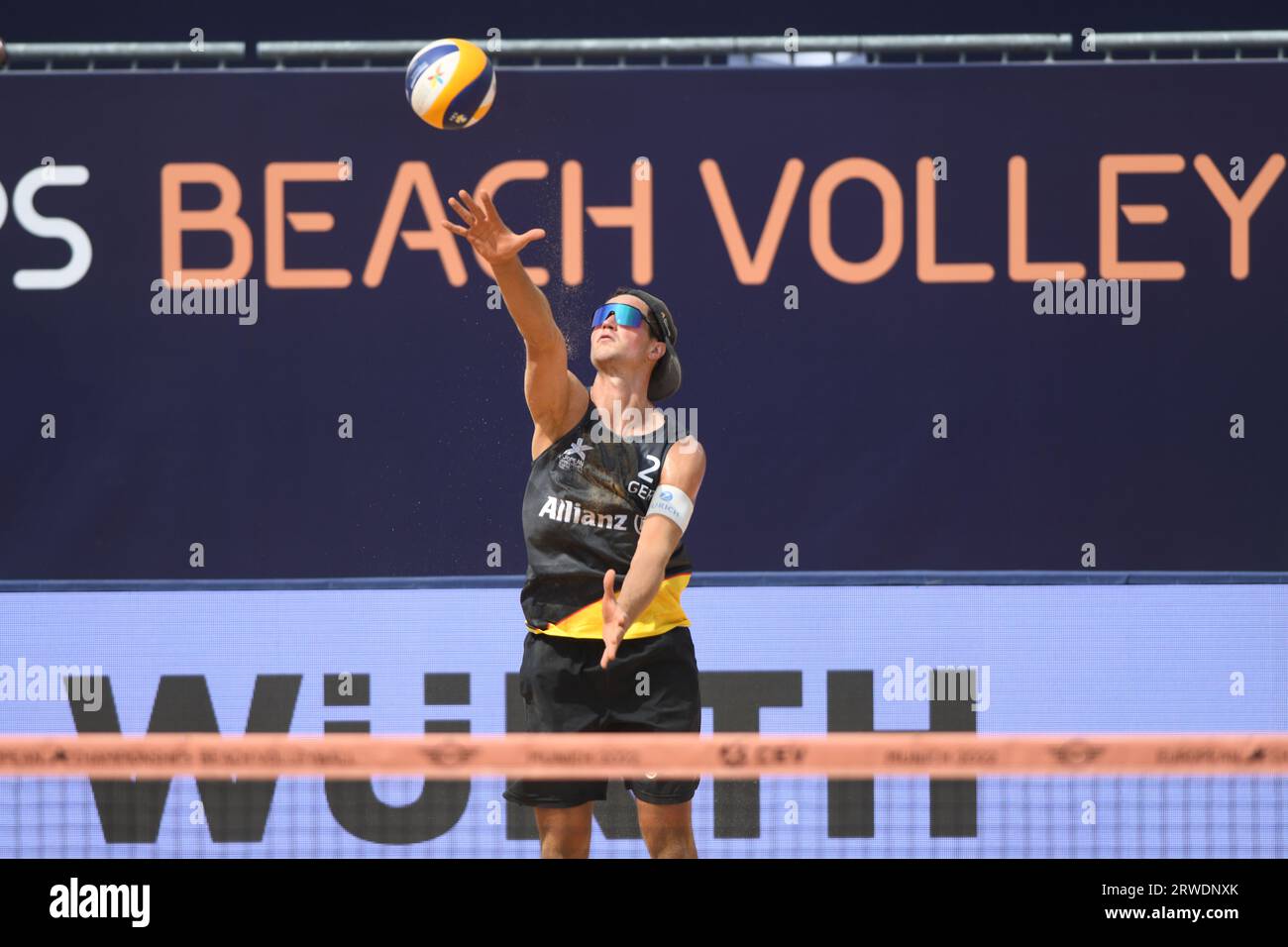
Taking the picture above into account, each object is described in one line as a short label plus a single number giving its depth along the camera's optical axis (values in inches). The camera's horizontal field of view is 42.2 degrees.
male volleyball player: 202.7
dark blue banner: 274.8
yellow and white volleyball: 235.6
